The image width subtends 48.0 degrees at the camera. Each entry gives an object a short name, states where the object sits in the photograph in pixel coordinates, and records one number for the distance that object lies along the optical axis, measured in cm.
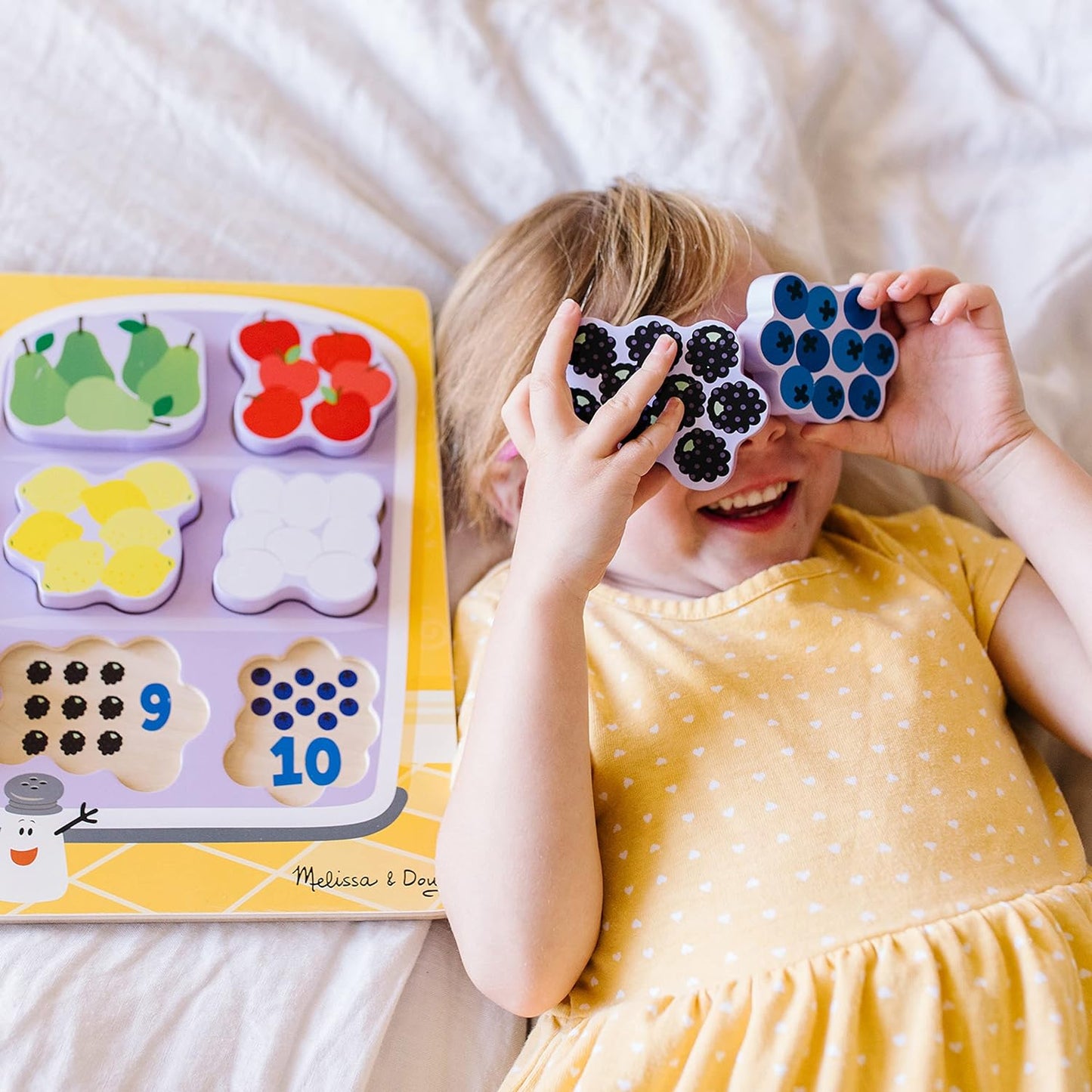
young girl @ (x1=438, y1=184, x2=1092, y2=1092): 69
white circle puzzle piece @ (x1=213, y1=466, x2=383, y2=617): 89
